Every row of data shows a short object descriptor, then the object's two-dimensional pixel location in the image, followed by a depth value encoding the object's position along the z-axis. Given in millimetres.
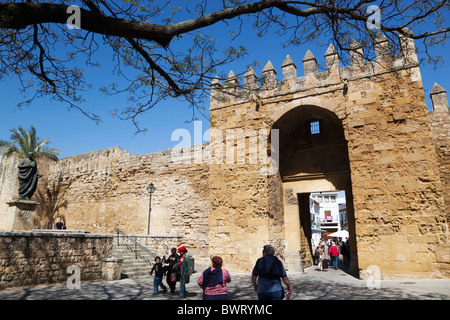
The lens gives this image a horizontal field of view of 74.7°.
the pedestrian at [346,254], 12798
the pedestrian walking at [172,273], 6500
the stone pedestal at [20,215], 9258
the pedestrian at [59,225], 16453
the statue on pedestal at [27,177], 10117
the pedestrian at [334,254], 12146
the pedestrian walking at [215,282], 3662
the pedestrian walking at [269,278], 3490
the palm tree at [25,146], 20906
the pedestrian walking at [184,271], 6074
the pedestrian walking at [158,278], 6605
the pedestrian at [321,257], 10830
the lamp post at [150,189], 14025
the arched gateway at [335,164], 7270
